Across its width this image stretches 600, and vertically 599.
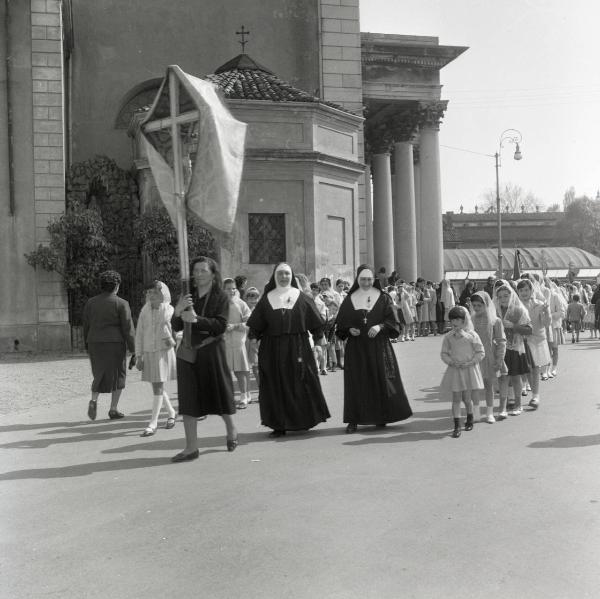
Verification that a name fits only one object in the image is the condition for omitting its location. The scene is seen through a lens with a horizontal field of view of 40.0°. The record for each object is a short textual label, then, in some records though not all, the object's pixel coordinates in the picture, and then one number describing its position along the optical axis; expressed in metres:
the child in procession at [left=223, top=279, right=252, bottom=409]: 11.45
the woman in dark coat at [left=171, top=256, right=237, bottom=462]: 7.77
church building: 20.52
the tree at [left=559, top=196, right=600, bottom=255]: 83.56
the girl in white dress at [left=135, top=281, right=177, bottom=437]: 9.84
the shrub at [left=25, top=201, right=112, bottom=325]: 21.27
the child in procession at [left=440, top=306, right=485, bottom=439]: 8.95
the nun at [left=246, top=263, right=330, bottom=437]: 9.14
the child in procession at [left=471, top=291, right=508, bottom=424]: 9.66
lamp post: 43.99
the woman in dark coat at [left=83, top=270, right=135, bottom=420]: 10.34
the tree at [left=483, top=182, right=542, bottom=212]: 99.59
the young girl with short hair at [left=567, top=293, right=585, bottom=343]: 23.55
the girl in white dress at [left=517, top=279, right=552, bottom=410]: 10.60
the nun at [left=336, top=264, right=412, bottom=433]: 9.31
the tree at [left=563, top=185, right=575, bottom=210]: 94.88
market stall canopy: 68.69
